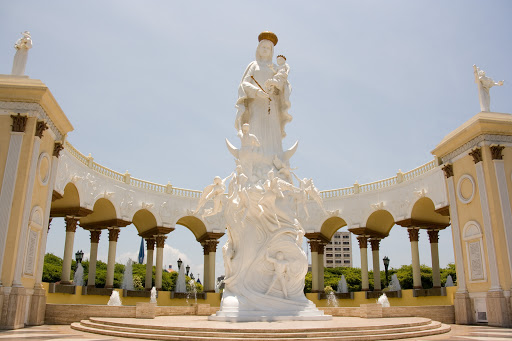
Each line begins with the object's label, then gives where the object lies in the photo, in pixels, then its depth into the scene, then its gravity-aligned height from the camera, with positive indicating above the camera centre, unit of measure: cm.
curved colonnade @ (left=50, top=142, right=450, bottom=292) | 2016 +400
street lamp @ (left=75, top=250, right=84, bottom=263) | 2200 +172
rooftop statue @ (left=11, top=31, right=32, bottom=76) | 1362 +717
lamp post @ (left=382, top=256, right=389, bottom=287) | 2345 +157
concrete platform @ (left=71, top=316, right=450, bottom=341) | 834 -76
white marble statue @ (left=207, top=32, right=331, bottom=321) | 1130 +177
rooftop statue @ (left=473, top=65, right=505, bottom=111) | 1562 +712
